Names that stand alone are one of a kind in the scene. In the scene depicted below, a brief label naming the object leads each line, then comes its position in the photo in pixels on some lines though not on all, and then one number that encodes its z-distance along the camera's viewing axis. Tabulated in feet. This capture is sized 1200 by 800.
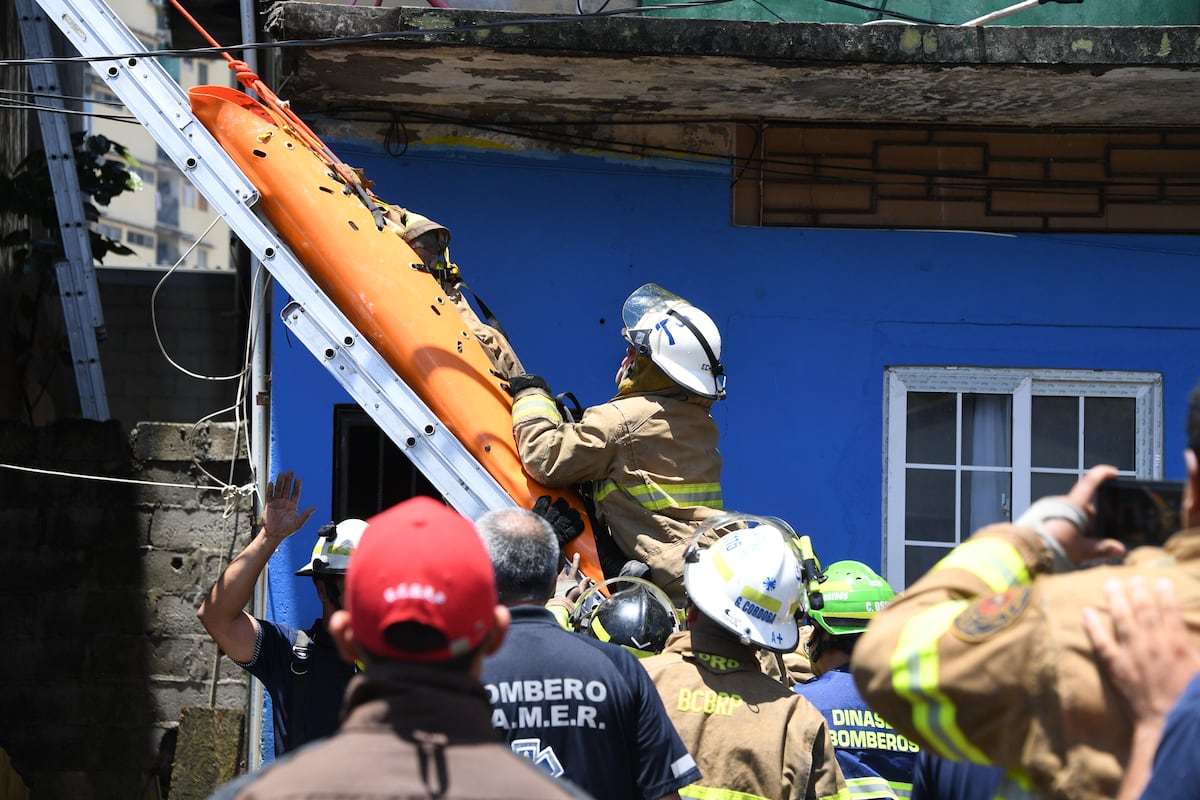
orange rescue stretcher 31.22
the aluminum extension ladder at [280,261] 29.73
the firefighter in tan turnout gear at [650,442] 29.71
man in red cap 10.71
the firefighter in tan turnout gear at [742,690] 20.04
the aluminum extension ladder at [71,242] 45.75
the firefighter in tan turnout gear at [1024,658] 11.31
